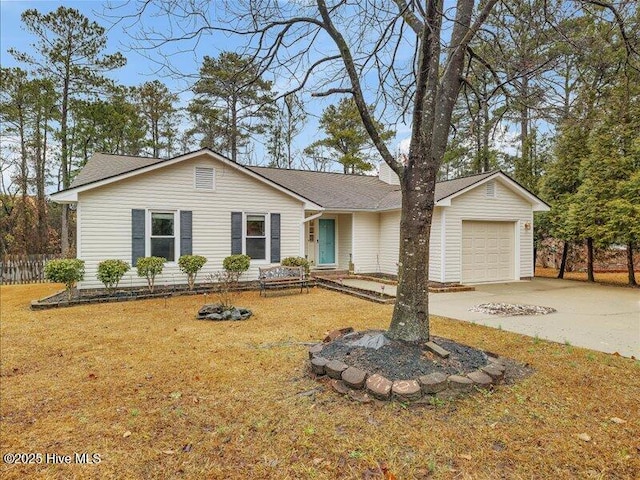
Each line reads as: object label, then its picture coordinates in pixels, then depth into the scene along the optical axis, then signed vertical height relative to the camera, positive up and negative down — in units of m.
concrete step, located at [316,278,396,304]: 9.51 -1.52
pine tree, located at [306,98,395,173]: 24.02 +6.57
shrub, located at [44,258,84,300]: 8.93 -0.74
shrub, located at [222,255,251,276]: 11.32 -0.71
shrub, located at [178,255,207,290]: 10.77 -0.69
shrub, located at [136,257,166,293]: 10.18 -0.74
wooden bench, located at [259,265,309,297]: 10.68 -1.12
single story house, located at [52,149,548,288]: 10.47 +0.68
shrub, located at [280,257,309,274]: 12.17 -0.75
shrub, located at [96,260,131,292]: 9.78 -0.82
